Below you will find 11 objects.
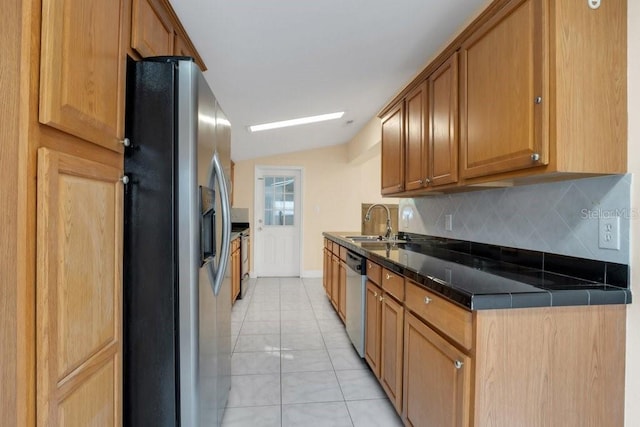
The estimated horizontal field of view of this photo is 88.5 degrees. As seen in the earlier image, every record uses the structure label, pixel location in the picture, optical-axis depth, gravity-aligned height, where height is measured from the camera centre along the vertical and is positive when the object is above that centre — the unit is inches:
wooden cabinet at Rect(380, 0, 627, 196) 44.3 +18.5
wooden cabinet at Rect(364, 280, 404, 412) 67.6 -29.0
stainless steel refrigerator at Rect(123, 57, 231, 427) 48.3 -4.1
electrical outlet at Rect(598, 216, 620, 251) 47.7 -2.4
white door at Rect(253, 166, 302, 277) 226.8 -6.0
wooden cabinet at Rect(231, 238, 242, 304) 145.8 -25.2
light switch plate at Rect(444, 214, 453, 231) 93.7 -1.7
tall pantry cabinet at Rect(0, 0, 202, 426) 29.6 +0.4
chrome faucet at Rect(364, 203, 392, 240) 130.4 -6.1
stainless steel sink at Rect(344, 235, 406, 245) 121.3 -9.3
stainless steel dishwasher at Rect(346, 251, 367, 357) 94.7 -25.4
